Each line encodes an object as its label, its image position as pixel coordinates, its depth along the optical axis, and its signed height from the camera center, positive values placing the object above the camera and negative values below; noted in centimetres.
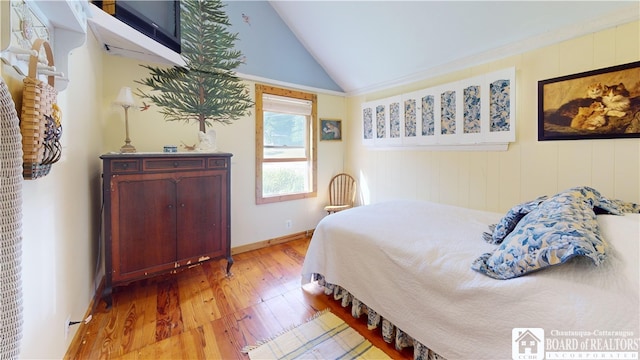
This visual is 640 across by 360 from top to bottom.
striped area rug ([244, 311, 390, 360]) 153 -109
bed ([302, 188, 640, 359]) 94 -50
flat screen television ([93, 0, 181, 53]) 190 +134
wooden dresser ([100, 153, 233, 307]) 191 -31
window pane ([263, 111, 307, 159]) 336 +57
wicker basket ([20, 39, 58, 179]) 85 +21
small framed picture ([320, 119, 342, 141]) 382 +73
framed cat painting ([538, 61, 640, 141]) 172 +53
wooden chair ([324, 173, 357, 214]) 393 -23
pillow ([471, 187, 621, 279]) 99 -27
